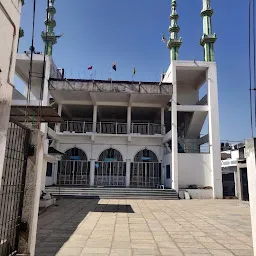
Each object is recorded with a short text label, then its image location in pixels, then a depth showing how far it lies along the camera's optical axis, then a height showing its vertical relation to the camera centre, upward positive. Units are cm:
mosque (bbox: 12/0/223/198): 1738 +355
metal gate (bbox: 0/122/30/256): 354 -17
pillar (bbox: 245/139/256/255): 362 +1
